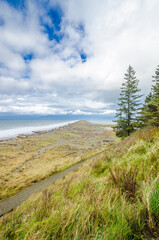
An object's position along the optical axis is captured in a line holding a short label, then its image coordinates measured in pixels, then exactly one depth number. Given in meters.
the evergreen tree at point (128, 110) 18.11
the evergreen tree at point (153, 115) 10.48
